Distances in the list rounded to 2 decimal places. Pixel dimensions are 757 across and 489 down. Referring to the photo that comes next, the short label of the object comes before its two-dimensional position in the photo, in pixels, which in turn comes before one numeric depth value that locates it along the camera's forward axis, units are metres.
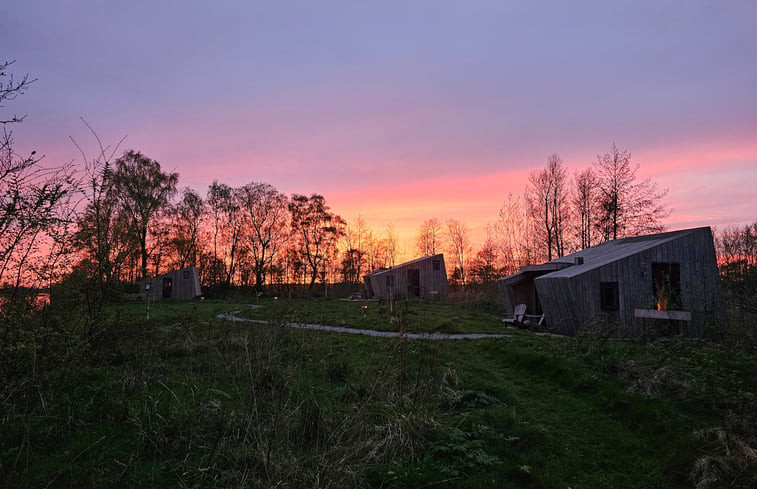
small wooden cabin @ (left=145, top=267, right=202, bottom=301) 33.03
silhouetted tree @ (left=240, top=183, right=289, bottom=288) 39.75
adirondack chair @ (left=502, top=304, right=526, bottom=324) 15.65
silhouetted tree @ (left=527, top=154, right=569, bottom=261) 27.83
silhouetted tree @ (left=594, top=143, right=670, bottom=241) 22.61
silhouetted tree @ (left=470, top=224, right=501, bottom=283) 32.28
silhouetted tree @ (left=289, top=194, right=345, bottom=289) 41.16
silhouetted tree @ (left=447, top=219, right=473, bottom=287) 40.31
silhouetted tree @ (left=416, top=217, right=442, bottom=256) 42.22
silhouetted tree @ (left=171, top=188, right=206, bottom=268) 35.59
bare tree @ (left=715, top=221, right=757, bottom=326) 10.43
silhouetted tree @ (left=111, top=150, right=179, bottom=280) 31.01
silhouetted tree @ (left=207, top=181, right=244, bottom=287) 38.78
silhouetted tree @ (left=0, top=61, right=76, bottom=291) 4.01
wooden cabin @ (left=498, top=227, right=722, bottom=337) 12.44
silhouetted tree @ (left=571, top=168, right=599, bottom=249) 26.17
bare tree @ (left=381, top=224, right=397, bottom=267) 46.84
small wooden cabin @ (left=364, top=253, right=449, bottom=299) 31.38
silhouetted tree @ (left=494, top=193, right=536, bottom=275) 30.12
